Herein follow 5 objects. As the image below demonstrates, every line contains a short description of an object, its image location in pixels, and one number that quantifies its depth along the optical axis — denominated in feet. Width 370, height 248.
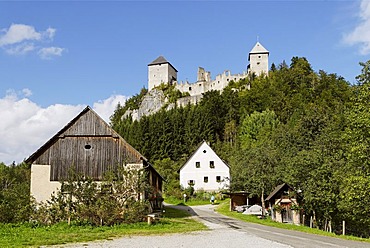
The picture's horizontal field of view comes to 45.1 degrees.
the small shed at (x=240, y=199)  150.51
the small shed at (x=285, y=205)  111.55
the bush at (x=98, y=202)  86.43
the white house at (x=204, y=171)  213.25
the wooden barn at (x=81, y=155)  100.73
